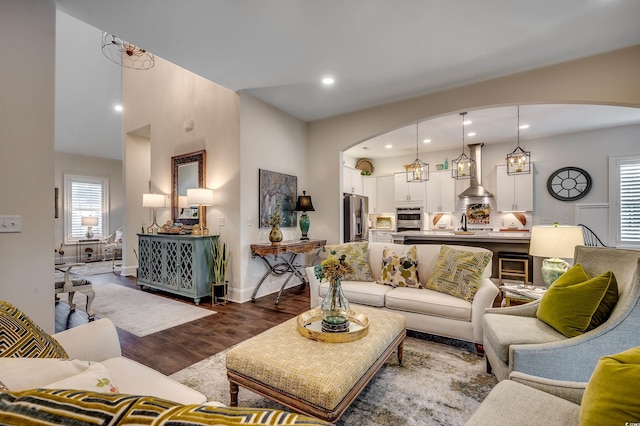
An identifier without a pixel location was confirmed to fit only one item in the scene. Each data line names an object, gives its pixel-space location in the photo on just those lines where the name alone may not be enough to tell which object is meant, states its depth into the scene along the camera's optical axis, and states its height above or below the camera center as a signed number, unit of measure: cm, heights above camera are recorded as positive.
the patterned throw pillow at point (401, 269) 310 -60
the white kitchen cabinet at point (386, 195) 803 +59
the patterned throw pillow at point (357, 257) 342 -51
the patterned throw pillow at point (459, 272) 268 -57
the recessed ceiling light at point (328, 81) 372 +180
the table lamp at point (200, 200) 414 +25
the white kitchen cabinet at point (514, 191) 625 +53
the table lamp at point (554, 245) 227 -25
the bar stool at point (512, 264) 448 -81
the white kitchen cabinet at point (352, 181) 702 +90
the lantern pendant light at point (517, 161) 458 +87
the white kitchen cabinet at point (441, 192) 713 +58
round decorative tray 180 -77
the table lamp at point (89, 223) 791 -16
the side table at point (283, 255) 409 -62
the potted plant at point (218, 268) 403 -76
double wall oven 746 -7
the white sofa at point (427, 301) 249 -84
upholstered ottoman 139 -82
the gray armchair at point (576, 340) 143 -73
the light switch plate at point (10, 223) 192 -4
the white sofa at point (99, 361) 76 -64
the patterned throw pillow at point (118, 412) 42 -30
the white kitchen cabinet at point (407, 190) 748 +69
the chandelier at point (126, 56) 469 +302
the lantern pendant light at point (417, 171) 548 +86
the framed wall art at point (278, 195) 444 +34
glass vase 200 -67
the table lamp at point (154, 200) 487 +29
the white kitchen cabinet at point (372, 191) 805 +70
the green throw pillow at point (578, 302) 160 -52
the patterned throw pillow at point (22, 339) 98 -44
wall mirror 457 +61
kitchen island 445 -42
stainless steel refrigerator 643 -4
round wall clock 586 +65
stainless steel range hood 659 +63
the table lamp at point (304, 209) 489 +12
